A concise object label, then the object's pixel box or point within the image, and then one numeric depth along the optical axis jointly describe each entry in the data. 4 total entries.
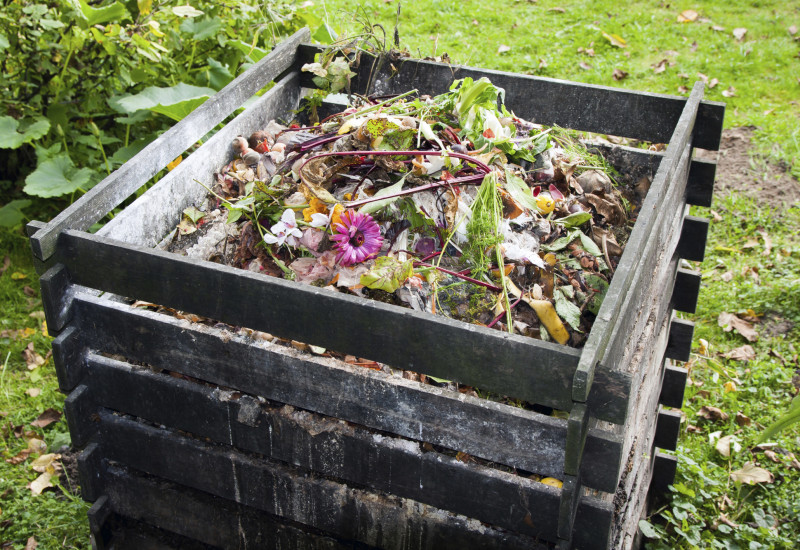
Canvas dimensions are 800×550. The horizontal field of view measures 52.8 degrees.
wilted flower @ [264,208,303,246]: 2.43
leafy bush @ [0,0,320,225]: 3.87
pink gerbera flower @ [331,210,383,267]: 2.30
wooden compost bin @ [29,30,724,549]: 1.87
